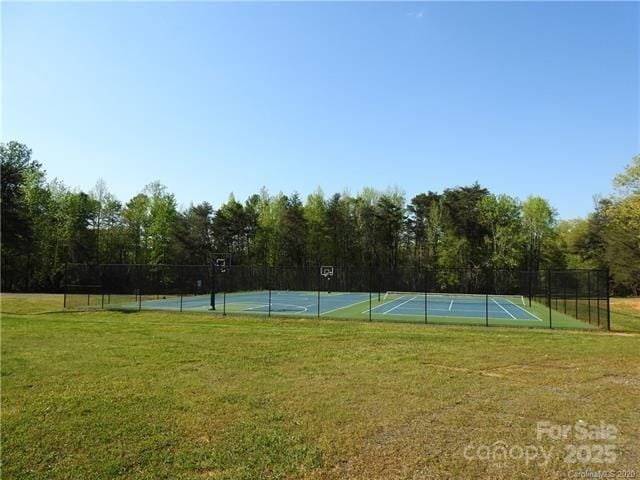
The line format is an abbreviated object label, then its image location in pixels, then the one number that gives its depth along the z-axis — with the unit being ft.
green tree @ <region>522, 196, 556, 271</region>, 198.39
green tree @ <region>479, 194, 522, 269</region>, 184.75
